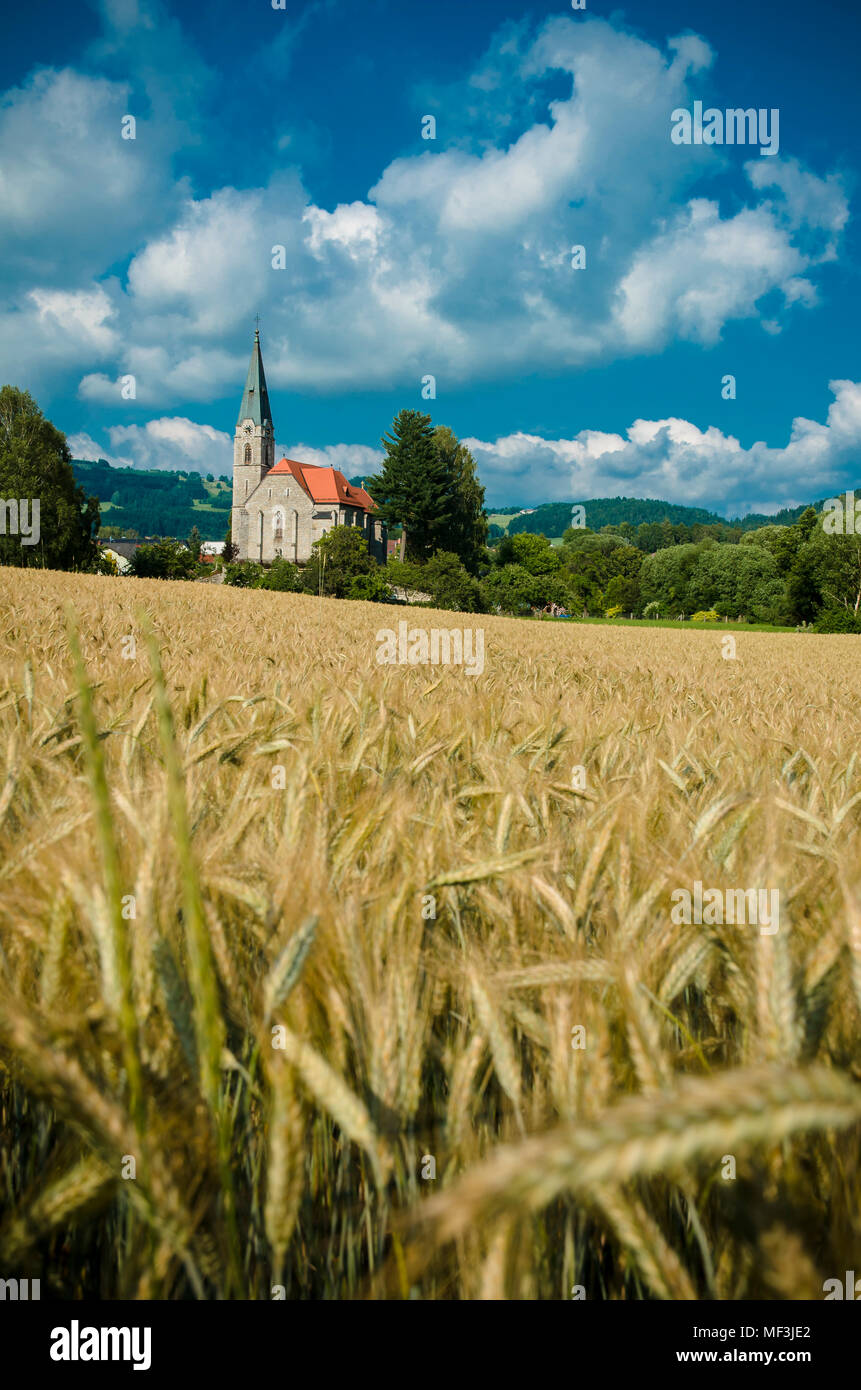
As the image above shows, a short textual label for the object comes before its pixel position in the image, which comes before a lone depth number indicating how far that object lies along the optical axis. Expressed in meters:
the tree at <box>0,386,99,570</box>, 38.44
